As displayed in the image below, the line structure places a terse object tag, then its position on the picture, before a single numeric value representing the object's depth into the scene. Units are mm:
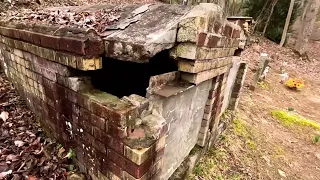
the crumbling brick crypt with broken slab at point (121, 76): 1859
